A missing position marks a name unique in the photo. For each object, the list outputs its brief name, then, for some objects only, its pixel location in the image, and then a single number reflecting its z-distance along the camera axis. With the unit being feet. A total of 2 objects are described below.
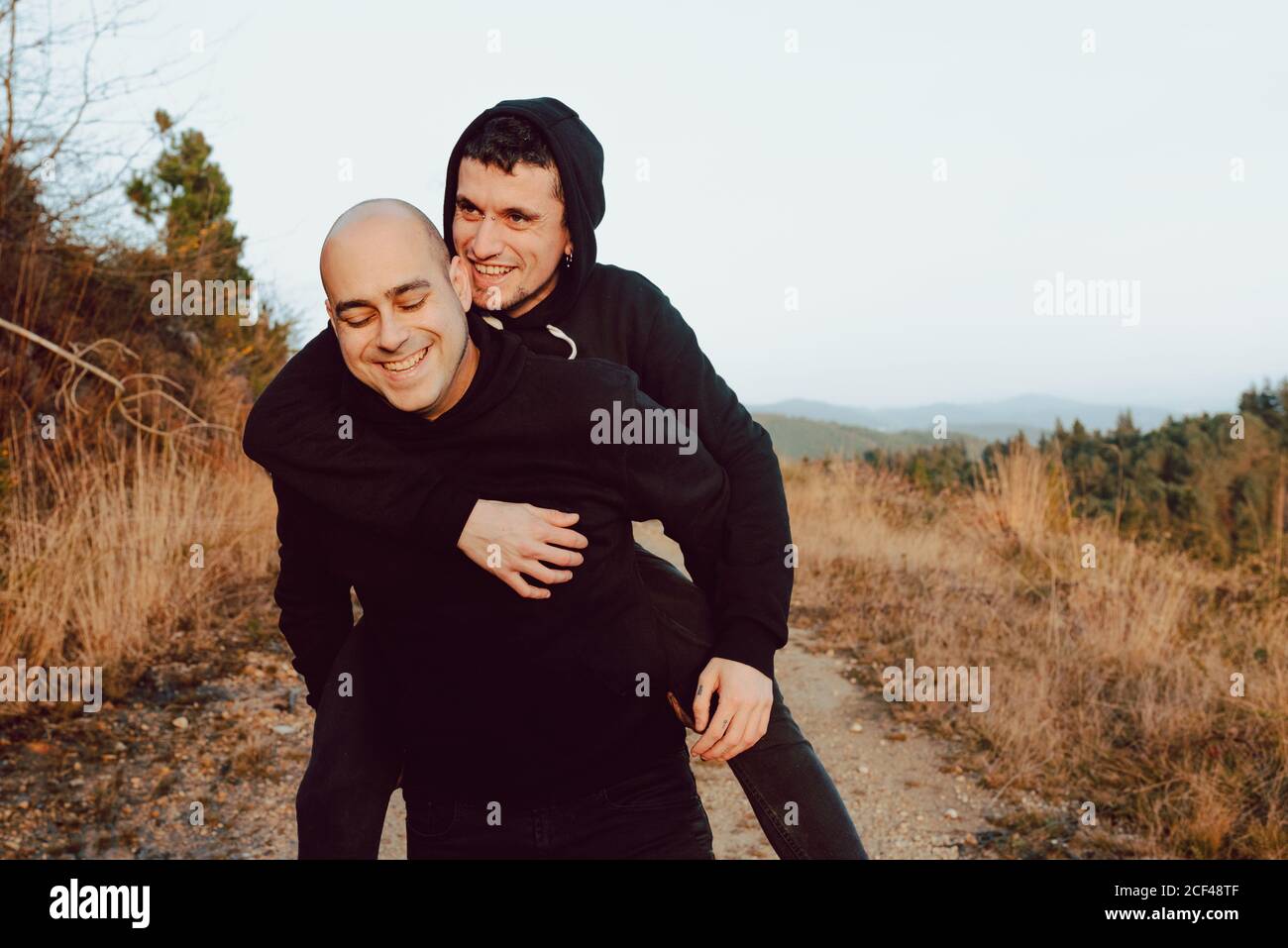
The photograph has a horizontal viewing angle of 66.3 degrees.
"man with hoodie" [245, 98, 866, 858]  5.95
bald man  5.85
